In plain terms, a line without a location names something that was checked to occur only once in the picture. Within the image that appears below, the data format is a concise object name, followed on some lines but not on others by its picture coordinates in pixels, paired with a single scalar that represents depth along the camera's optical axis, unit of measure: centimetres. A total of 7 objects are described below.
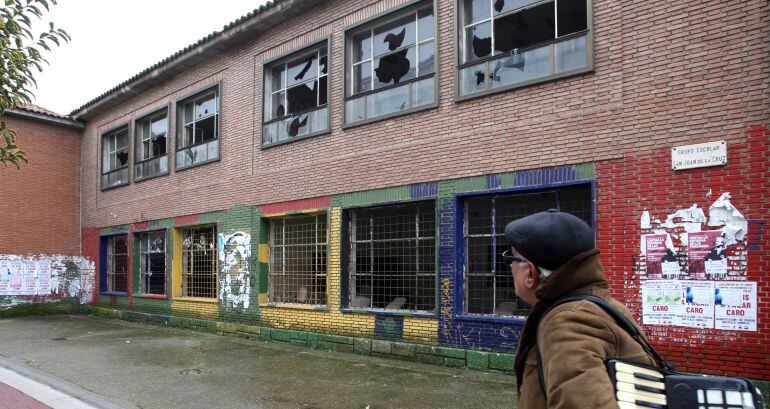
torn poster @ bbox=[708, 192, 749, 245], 640
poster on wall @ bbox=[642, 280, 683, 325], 677
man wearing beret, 160
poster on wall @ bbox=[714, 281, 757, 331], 629
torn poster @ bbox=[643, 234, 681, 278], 682
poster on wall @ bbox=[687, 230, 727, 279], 648
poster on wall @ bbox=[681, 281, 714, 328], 654
